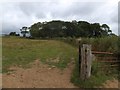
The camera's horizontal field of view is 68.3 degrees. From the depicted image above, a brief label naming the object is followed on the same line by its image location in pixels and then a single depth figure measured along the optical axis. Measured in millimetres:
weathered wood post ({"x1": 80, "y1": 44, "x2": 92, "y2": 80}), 2918
